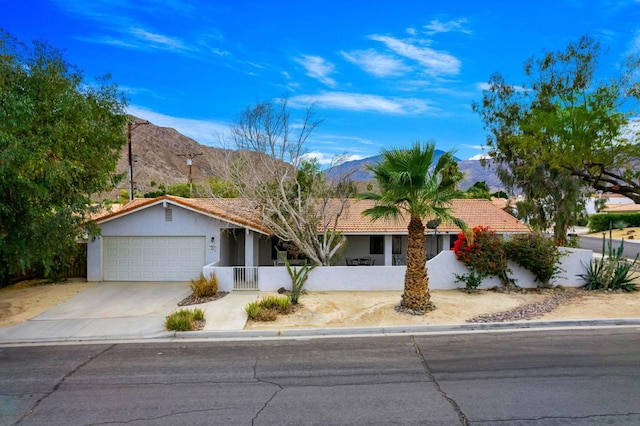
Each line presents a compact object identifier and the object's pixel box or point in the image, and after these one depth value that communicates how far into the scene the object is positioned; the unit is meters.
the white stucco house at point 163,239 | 19.44
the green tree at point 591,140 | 18.70
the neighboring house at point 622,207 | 78.96
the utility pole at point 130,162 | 33.38
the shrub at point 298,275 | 16.07
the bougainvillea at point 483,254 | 16.94
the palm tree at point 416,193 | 12.93
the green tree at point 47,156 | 11.77
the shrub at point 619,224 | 55.81
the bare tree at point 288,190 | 18.33
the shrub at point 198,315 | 12.73
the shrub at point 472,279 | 16.86
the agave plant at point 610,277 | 16.72
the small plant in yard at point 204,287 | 16.20
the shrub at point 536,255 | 16.97
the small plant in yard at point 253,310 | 12.90
